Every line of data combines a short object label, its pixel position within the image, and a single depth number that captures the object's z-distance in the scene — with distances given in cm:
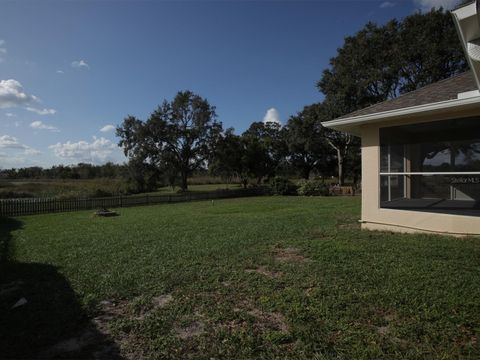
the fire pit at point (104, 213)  1439
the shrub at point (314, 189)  2503
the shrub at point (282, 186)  2664
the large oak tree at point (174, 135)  3020
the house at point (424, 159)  657
